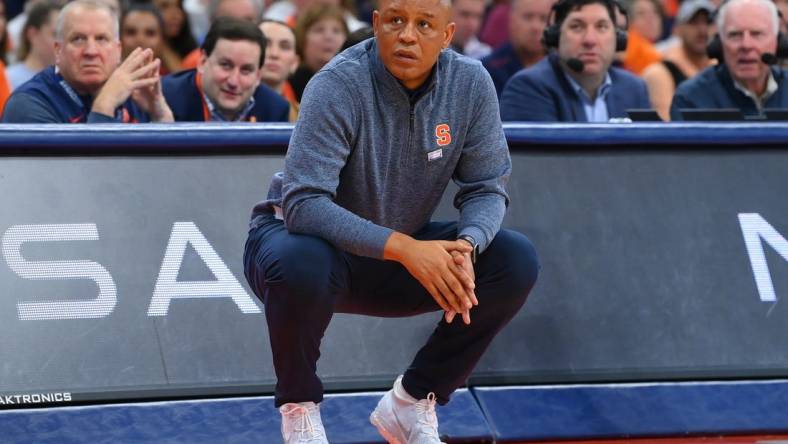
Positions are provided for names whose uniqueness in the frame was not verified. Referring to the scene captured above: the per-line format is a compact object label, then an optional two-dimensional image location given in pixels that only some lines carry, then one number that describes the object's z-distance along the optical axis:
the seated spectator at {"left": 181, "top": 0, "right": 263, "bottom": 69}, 16.25
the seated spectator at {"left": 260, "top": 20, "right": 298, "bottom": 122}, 13.75
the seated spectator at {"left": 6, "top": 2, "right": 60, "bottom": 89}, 14.37
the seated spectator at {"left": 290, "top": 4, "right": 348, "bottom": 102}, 14.49
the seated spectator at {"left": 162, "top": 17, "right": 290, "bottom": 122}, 11.87
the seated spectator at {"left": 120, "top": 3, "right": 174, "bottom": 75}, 14.80
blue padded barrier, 8.59
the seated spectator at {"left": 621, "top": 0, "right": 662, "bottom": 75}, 18.20
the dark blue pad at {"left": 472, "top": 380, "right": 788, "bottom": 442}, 8.10
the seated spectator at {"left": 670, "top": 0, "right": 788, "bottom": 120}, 12.15
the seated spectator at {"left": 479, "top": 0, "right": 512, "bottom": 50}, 18.87
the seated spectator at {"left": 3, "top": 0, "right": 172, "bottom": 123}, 10.56
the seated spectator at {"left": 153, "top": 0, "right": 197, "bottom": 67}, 16.22
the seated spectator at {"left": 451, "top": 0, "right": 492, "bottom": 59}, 17.58
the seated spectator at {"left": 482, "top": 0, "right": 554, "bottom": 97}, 15.09
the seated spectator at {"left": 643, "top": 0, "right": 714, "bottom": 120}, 16.45
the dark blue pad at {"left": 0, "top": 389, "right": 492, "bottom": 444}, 7.74
